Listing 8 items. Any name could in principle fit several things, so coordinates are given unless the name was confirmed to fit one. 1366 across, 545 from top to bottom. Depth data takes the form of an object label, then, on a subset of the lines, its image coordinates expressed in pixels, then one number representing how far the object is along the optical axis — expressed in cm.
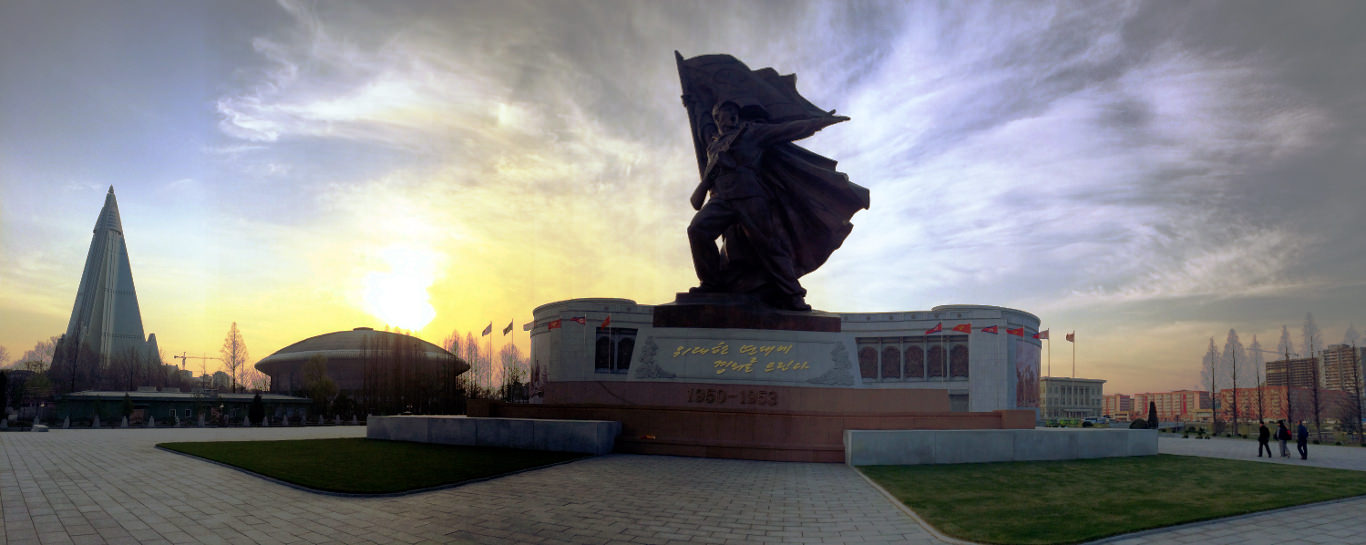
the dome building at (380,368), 5841
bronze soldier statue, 2086
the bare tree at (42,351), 11686
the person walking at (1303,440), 2208
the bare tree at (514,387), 6368
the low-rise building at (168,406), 5006
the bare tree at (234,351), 8212
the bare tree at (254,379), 12380
